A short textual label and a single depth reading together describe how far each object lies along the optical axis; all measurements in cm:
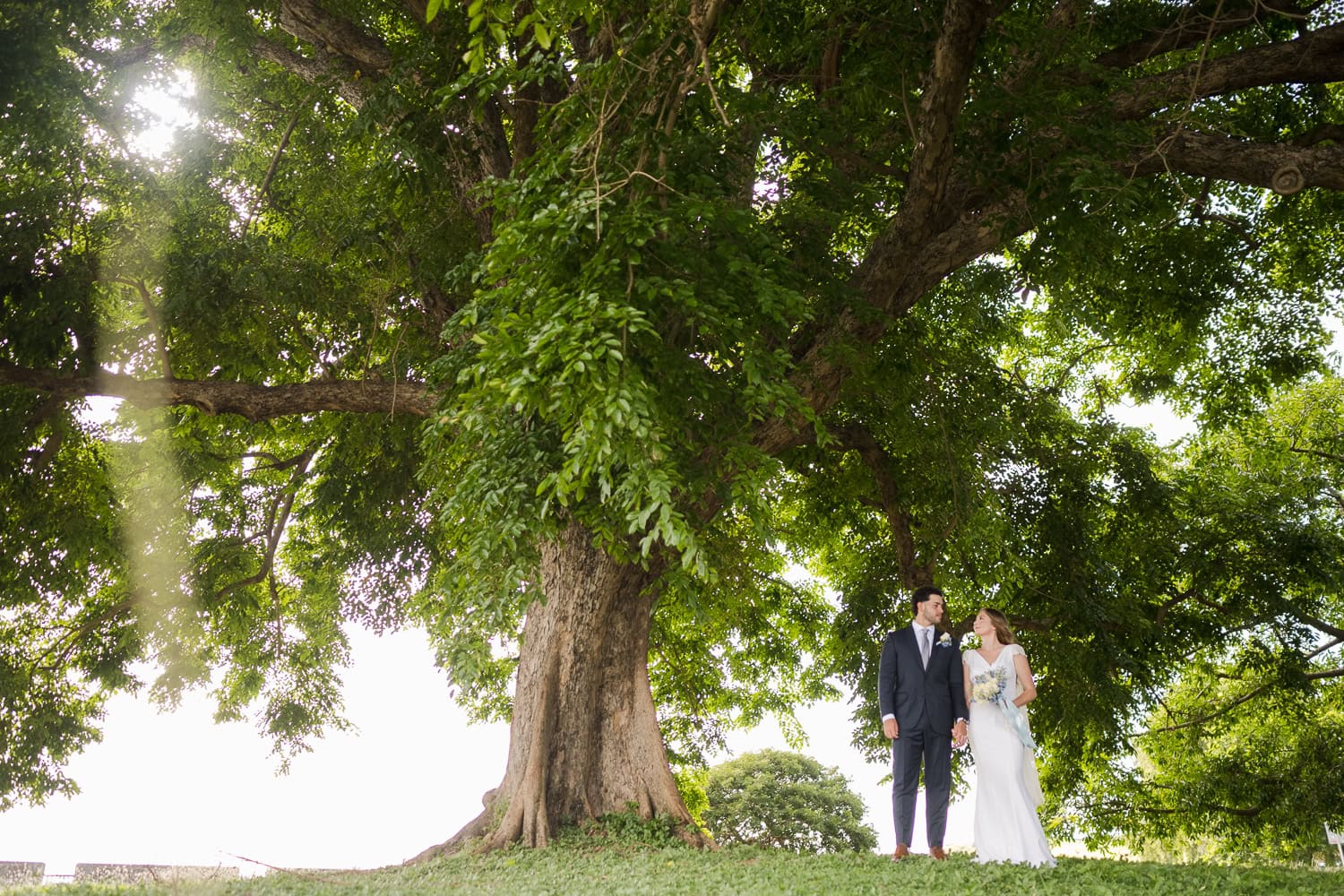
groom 742
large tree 654
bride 706
